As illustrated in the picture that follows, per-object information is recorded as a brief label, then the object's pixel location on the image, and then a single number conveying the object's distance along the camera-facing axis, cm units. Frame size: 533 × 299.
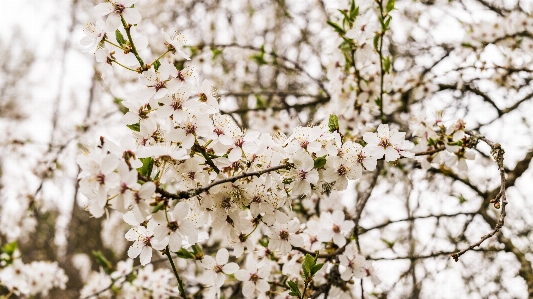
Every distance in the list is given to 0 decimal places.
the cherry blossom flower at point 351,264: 57
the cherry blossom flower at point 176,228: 50
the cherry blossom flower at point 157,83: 51
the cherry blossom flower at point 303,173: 51
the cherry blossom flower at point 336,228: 58
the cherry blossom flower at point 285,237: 55
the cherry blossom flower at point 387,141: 54
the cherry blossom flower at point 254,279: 57
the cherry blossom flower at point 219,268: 56
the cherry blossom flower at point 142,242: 53
